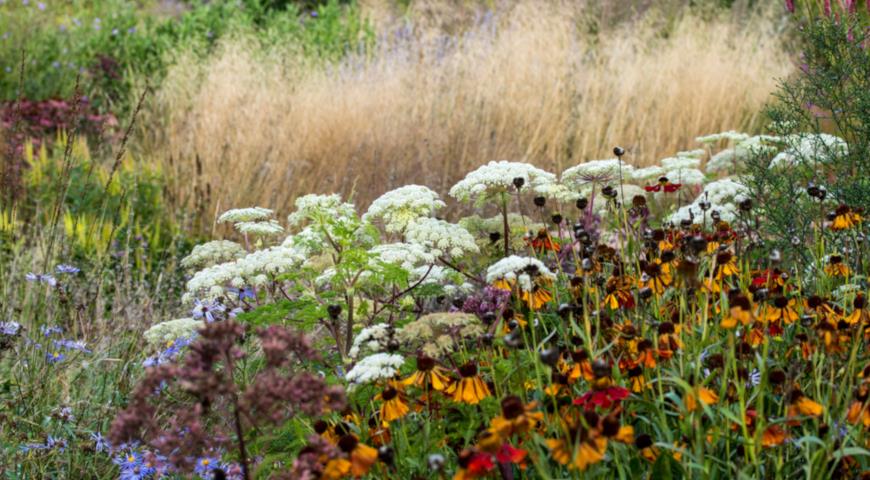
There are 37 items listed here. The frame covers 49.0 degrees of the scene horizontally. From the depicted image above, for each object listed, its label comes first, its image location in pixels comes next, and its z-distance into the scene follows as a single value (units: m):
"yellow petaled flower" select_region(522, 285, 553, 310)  2.44
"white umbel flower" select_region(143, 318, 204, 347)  2.76
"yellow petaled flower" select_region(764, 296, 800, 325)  2.24
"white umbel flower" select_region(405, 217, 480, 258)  2.79
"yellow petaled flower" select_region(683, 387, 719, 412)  1.77
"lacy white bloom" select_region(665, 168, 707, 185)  3.78
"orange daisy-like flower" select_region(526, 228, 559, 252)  2.93
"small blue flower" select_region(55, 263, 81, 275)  3.47
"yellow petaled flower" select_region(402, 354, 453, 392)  1.91
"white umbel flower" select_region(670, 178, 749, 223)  3.22
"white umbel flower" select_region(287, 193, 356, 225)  2.81
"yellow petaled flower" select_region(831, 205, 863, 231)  2.65
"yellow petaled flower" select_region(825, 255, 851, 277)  2.64
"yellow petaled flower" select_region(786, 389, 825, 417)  1.76
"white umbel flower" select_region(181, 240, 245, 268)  3.19
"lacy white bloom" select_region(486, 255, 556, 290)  2.21
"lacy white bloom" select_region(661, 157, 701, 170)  3.85
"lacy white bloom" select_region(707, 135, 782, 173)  4.16
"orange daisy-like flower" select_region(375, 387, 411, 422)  1.90
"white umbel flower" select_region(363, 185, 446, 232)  2.87
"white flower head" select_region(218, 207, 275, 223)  3.07
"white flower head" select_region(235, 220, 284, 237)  3.04
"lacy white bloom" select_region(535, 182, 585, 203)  3.07
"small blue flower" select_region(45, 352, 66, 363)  3.30
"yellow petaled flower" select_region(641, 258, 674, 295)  2.30
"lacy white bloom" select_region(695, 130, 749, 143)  4.28
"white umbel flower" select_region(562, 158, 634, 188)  3.25
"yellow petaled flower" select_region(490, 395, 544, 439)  1.55
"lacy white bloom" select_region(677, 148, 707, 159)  4.15
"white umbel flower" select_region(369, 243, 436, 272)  2.59
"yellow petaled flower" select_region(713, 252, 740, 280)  2.43
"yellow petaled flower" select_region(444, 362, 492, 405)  1.90
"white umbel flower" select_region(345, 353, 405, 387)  1.92
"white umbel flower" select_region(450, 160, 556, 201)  3.01
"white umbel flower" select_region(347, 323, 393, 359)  2.03
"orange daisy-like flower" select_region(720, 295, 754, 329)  1.70
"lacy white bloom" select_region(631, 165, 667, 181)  3.81
